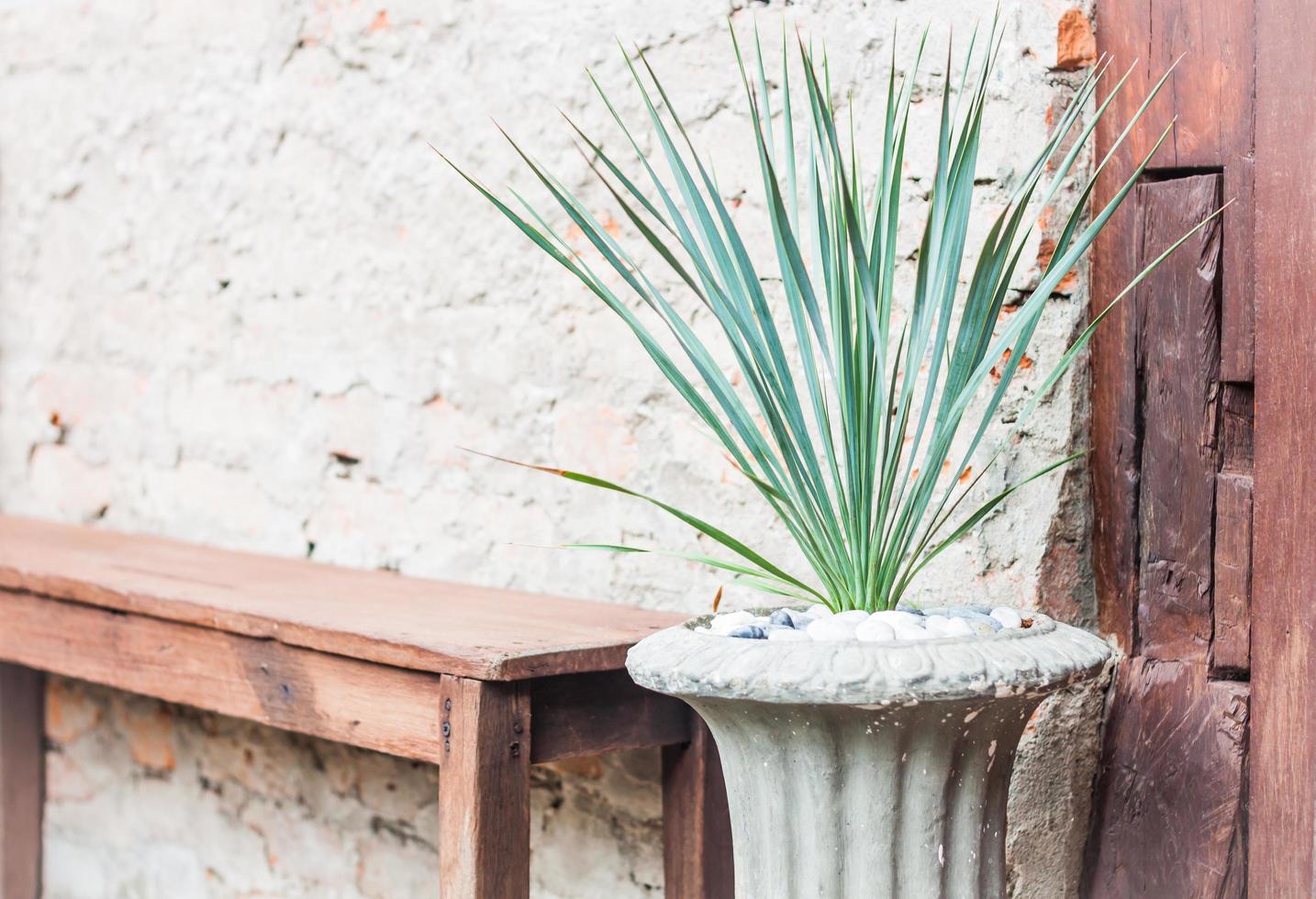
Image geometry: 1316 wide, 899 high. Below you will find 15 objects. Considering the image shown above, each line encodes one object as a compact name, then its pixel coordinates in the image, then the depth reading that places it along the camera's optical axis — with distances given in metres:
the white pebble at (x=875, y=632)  2.72
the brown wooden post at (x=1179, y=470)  2.91
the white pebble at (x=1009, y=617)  2.79
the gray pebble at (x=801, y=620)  2.82
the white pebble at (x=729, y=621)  2.79
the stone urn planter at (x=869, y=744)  2.63
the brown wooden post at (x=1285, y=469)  2.86
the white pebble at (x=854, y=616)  2.77
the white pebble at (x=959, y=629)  2.73
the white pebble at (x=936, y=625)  2.74
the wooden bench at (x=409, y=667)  2.96
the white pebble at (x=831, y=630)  2.74
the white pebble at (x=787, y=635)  2.73
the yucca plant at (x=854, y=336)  2.76
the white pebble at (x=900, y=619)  2.74
